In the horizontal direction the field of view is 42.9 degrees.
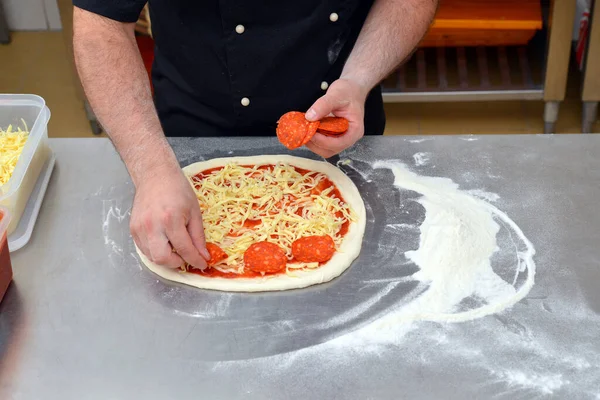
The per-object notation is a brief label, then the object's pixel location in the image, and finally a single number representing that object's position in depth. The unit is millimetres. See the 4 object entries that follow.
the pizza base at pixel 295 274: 1395
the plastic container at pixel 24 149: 1520
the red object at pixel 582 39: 3087
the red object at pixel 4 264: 1369
